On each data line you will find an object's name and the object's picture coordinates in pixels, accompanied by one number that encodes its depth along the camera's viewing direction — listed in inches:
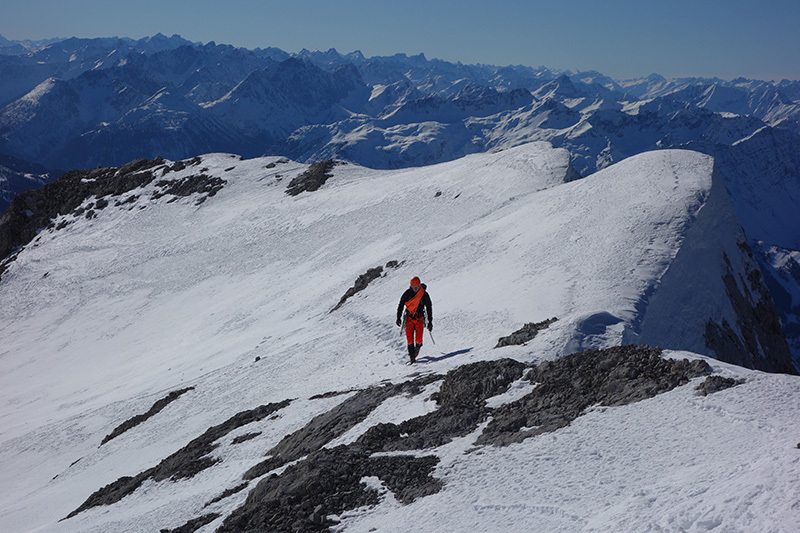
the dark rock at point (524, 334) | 645.9
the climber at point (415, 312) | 733.3
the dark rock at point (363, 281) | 1204.7
